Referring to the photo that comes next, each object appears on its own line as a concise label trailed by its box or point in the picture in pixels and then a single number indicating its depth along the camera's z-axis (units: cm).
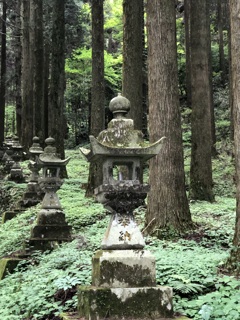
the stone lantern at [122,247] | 417
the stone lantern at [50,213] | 838
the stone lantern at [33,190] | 1340
